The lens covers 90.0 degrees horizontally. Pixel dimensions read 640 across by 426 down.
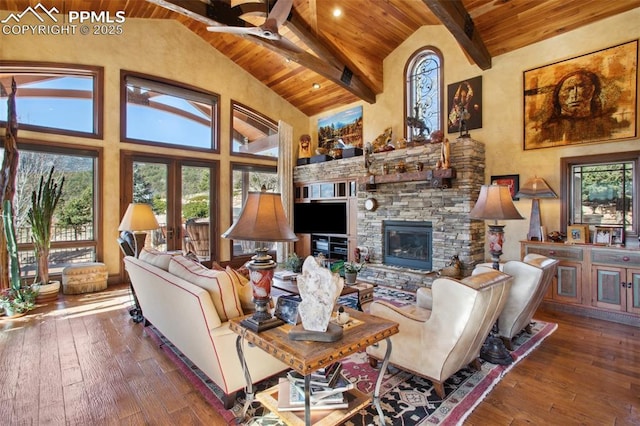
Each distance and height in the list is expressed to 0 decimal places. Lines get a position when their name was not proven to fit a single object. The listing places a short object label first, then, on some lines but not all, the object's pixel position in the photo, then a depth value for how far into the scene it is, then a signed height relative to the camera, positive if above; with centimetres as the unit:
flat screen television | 729 -16
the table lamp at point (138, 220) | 400 -10
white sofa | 222 -86
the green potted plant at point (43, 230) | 479 -27
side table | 166 -75
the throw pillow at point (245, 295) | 251 -65
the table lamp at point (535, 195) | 467 +22
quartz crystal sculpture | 178 -47
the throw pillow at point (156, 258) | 308 -47
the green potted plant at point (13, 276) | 441 -91
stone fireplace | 515 +3
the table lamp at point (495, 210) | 300 +0
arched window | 614 +233
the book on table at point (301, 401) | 188 -114
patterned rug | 217 -141
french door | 627 +32
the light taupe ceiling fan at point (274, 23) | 383 +230
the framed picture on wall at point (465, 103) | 559 +191
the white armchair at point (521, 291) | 303 -79
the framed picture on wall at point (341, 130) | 757 +204
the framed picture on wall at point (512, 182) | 513 +46
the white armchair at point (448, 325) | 221 -86
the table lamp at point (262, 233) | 196 -13
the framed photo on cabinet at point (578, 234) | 427 -33
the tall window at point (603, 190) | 421 +27
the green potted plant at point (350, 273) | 423 -82
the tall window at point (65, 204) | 526 +14
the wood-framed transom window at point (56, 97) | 519 +199
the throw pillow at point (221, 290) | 230 -57
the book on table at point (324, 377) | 197 -104
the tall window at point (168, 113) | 620 +206
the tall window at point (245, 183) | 762 +70
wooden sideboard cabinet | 387 -92
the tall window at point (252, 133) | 766 +196
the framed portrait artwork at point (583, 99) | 422 +158
